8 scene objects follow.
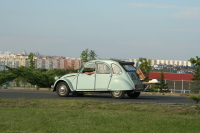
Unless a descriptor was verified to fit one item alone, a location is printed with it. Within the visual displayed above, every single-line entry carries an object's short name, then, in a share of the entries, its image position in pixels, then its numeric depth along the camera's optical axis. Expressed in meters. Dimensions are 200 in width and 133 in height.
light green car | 19.08
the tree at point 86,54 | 62.88
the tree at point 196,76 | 28.25
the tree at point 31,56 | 71.96
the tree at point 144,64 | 70.25
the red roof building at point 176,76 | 115.41
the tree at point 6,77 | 31.45
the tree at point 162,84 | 50.97
